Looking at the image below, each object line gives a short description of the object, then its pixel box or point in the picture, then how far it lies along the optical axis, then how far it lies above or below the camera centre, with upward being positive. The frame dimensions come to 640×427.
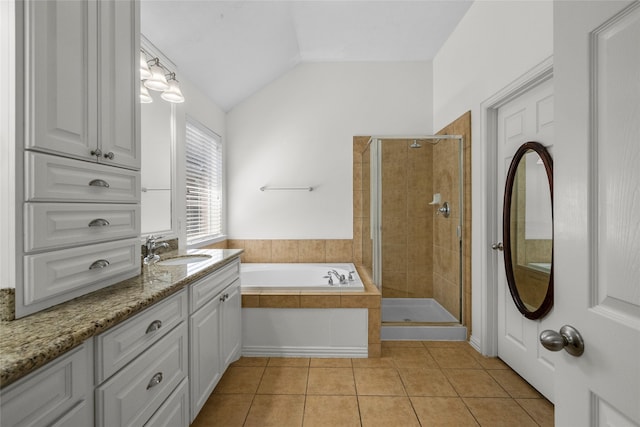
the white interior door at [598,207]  0.52 +0.01
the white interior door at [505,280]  1.76 -0.49
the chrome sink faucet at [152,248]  1.74 -0.22
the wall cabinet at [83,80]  0.87 +0.46
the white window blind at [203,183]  2.71 +0.31
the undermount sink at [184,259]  2.06 -0.33
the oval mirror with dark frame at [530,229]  1.75 -0.10
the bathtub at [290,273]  3.04 -0.64
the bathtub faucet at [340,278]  2.52 -0.57
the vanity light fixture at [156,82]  1.83 +0.84
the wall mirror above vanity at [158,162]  2.01 +0.38
